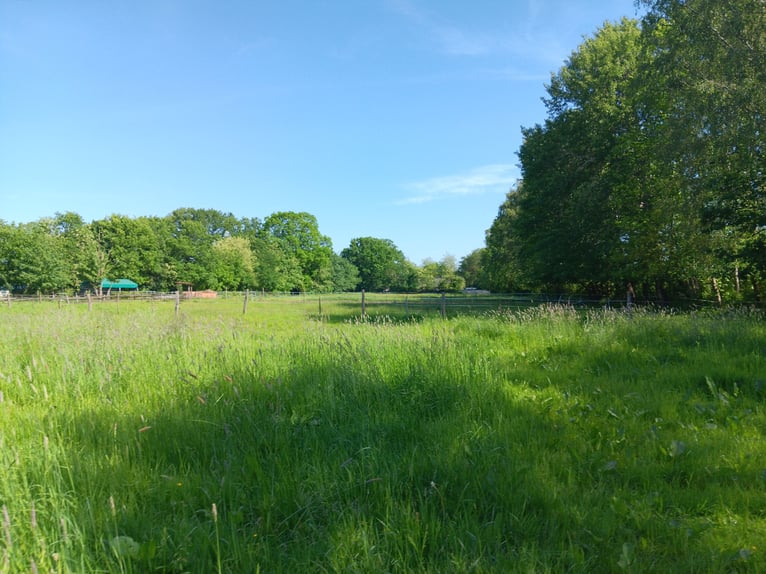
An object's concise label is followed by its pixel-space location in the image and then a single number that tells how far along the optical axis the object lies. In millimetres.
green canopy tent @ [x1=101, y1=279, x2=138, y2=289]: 56469
